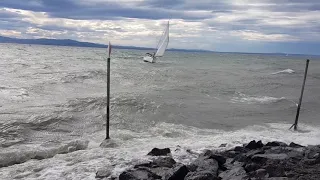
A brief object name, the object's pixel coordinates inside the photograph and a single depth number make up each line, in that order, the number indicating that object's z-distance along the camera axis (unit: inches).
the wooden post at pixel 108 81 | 481.1
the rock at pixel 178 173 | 303.1
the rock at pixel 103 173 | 331.9
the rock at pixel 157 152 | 398.6
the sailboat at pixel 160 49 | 2307.3
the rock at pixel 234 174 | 299.1
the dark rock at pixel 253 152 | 372.8
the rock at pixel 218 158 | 361.1
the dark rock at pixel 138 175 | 306.7
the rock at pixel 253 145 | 430.3
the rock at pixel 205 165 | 327.0
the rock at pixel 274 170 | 308.8
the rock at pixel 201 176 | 296.4
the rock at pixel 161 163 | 347.9
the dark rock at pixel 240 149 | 414.2
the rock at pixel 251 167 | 324.8
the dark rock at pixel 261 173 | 305.2
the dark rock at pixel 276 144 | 441.3
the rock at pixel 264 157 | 351.6
